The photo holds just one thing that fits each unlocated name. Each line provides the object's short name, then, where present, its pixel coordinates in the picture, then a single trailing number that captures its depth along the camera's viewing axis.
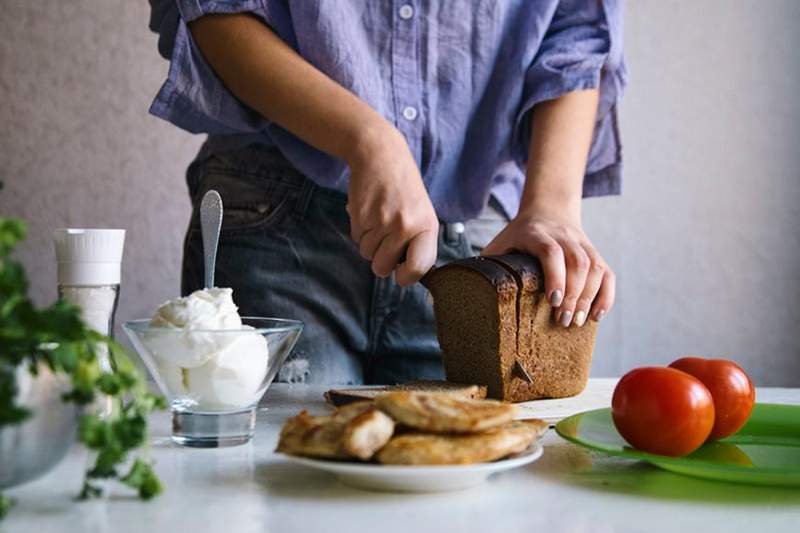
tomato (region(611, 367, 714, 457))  0.88
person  1.48
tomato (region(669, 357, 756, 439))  0.97
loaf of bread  1.39
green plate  0.77
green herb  0.61
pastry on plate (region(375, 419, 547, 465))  0.72
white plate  0.71
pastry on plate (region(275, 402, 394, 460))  0.72
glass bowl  0.89
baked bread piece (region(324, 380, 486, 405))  1.16
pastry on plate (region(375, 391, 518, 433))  0.74
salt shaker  1.03
